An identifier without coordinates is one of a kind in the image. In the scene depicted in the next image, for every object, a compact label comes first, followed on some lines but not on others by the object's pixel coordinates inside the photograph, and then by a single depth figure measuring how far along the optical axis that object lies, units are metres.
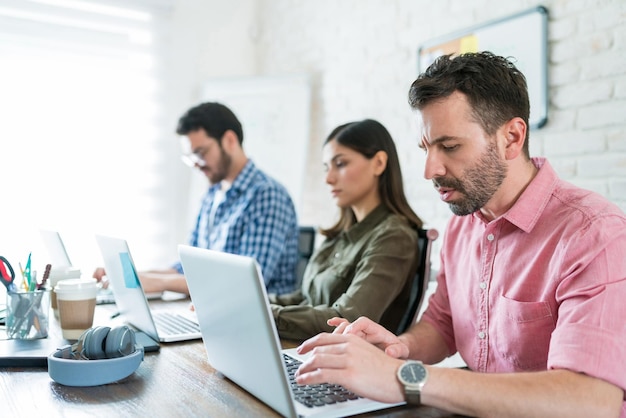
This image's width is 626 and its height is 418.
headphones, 1.05
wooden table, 0.93
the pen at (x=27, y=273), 1.42
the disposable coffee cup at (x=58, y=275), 1.68
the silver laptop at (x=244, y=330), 0.86
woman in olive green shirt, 1.58
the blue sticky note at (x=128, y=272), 1.38
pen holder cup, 1.39
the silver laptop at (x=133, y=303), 1.39
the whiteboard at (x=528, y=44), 2.04
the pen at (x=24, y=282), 1.43
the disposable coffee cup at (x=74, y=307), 1.41
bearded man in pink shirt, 0.91
